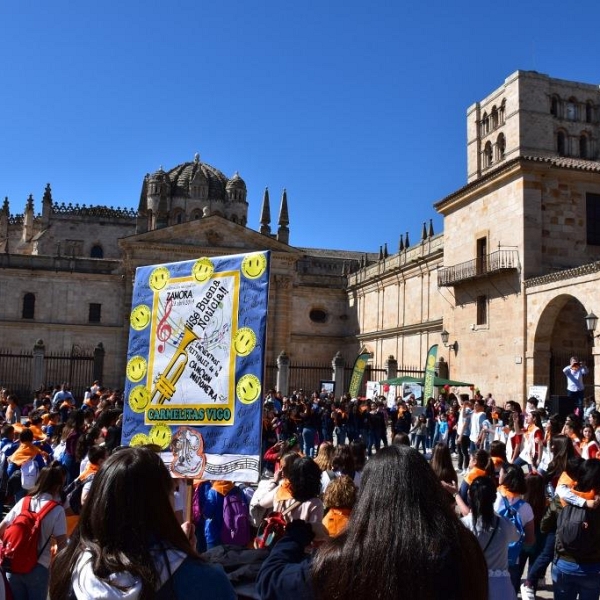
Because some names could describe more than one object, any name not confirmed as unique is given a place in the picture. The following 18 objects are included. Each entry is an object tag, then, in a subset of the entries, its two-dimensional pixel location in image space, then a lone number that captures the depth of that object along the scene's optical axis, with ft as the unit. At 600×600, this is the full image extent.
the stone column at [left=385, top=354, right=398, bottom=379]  107.24
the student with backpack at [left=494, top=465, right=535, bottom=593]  18.92
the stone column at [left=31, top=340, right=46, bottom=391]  102.73
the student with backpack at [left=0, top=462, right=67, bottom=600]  15.20
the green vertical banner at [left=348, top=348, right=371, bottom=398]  74.28
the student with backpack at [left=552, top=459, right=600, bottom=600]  16.79
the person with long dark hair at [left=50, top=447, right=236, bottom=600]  7.76
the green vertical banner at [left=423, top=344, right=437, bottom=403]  67.77
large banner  17.79
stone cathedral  79.10
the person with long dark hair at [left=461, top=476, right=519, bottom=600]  14.39
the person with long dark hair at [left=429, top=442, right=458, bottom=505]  19.75
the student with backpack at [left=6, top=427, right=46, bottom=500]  24.62
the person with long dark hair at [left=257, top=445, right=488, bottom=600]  6.76
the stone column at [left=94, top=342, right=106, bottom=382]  106.11
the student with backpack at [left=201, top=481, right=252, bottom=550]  18.90
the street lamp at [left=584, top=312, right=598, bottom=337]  62.39
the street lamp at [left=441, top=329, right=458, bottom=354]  92.84
